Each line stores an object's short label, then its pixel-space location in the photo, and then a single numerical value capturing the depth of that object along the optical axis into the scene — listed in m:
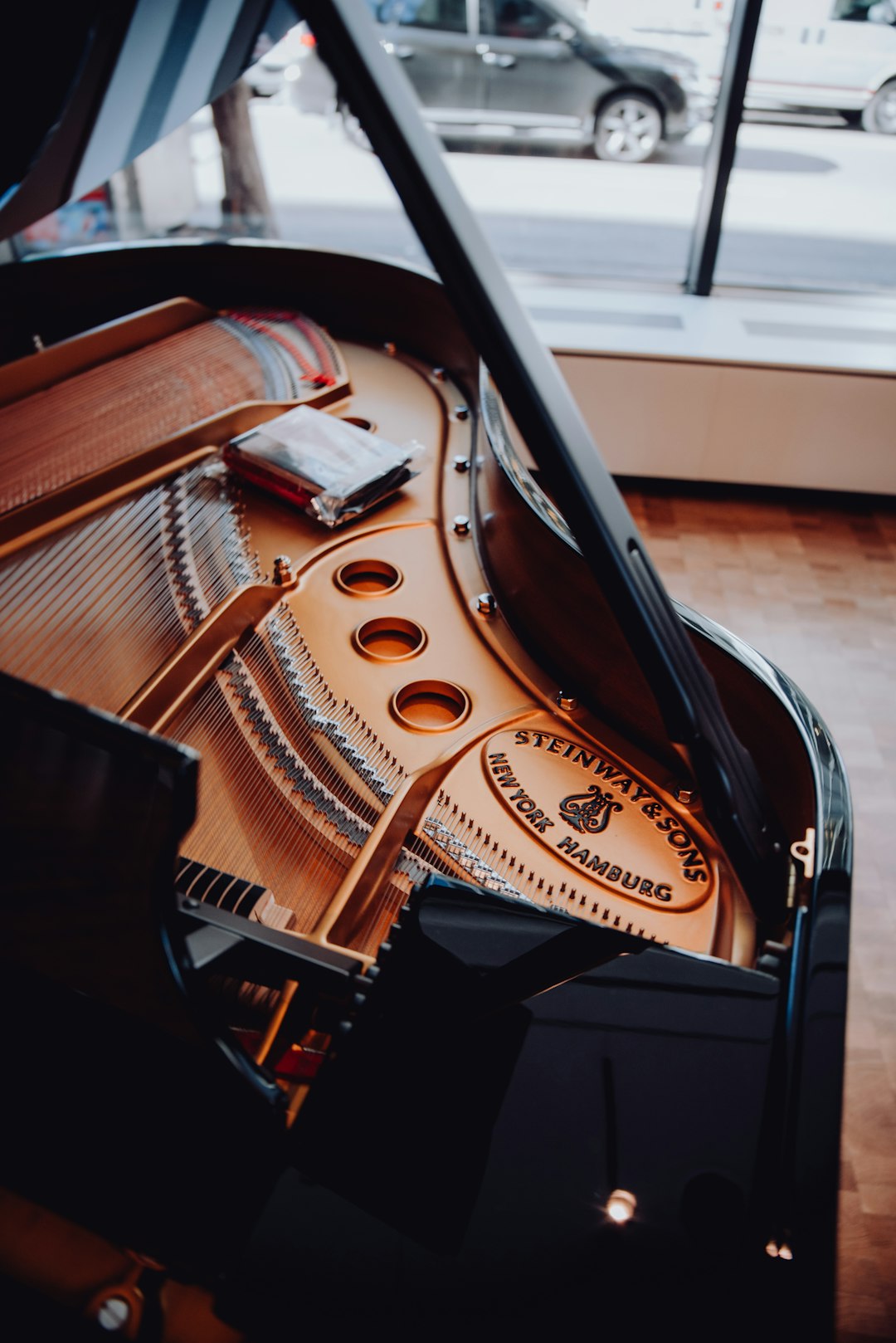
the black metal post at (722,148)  4.14
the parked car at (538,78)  4.84
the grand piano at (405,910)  1.10
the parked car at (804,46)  4.27
